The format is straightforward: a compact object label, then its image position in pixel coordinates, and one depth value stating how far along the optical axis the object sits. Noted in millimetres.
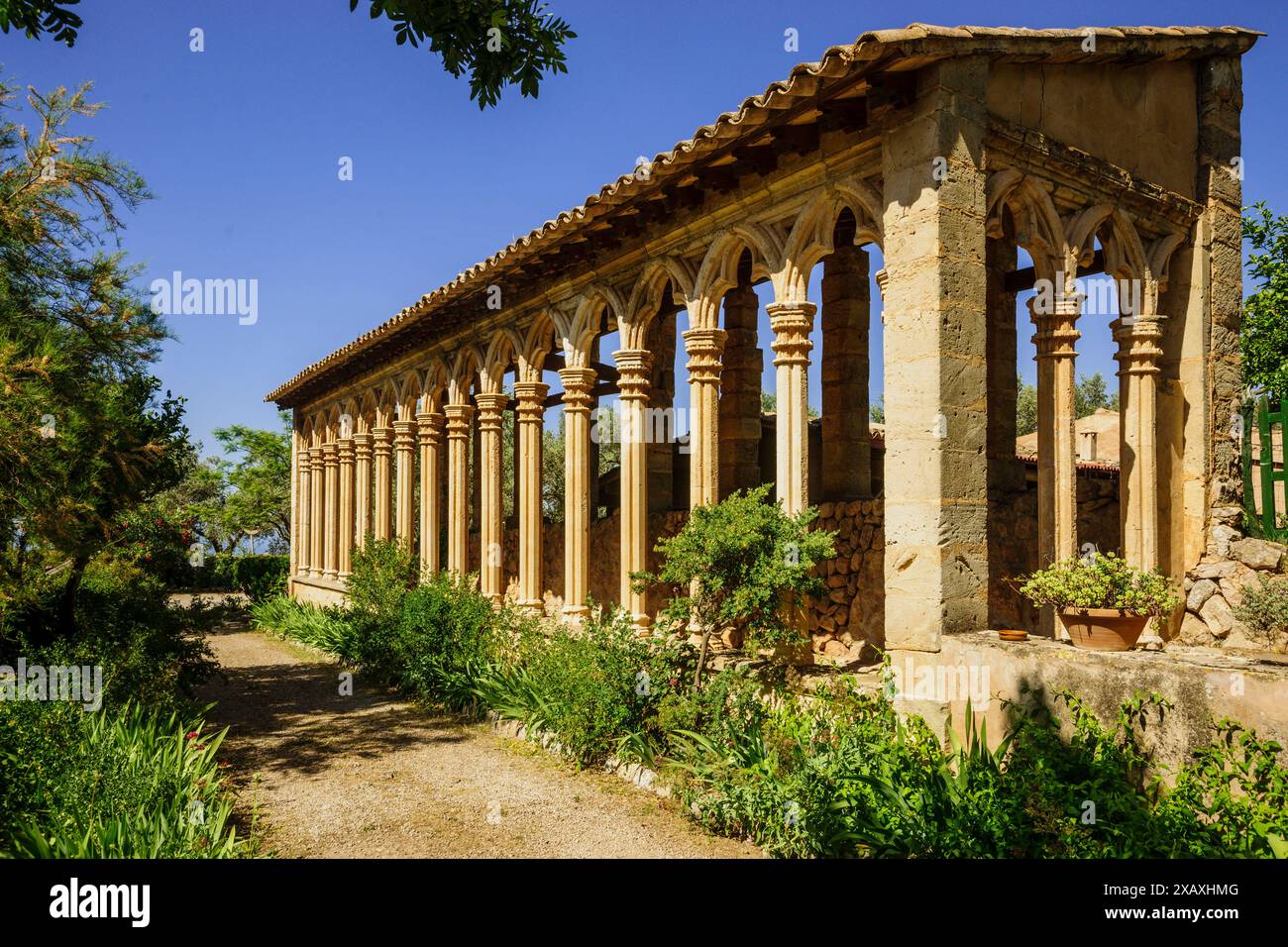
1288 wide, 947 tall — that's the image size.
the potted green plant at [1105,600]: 5176
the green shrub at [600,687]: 6652
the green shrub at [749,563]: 6098
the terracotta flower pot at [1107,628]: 5160
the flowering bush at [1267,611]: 6031
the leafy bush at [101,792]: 4254
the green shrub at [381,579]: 11188
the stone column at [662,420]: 12062
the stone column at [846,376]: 9453
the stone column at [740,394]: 10891
